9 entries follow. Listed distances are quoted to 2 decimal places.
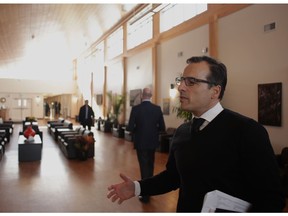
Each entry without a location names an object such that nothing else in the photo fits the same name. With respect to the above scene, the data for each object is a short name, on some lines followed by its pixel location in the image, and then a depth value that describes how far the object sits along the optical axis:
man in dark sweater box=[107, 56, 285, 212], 1.09
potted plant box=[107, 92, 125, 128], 13.90
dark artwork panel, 5.86
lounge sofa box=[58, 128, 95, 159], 7.76
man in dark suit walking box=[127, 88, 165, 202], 4.34
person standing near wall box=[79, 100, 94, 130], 8.24
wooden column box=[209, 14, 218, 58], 7.75
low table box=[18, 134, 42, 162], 7.40
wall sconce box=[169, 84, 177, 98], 9.72
